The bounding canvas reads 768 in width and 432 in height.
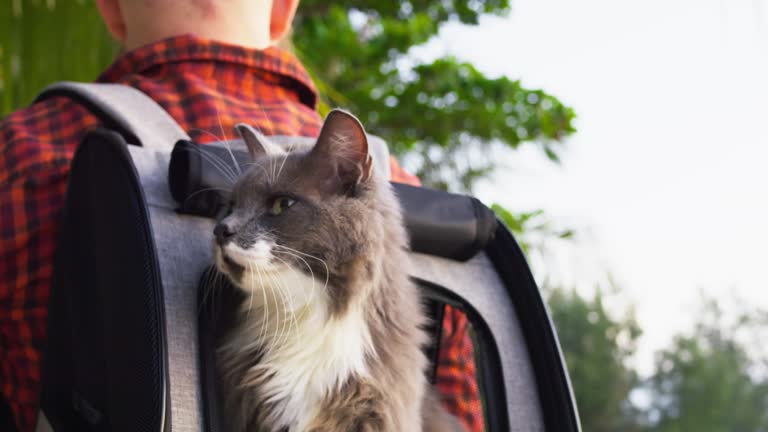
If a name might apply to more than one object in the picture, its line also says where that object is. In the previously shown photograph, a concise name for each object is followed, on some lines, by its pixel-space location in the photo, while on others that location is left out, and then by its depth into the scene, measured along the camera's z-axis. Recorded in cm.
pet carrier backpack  112
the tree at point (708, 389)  1641
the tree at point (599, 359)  1442
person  137
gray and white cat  121
